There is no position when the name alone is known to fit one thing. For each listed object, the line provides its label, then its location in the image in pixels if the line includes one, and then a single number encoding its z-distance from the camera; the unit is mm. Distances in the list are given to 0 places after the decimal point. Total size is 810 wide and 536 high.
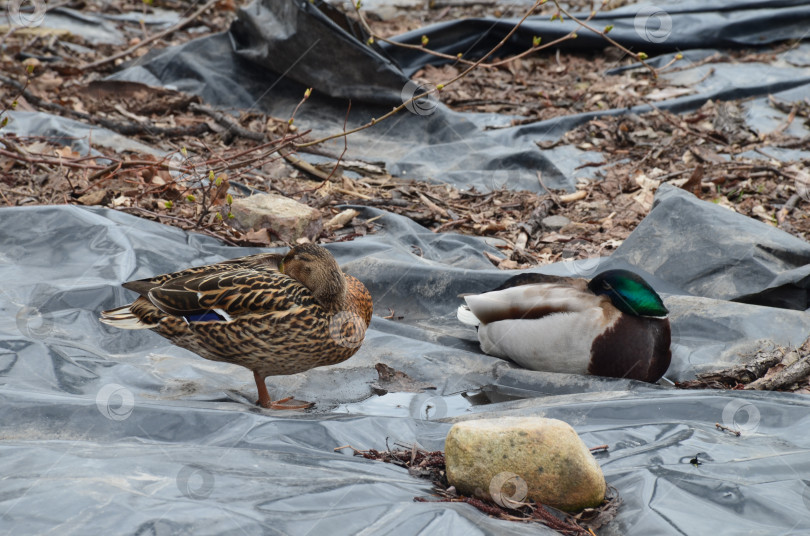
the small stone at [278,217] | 10266
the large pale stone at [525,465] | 4949
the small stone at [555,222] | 11898
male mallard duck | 7879
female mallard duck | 6867
